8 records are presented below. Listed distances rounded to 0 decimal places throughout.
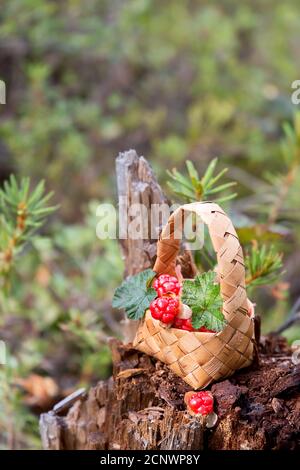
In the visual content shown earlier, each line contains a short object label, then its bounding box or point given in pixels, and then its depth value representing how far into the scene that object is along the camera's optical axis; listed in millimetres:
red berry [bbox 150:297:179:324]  874
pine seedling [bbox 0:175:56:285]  981
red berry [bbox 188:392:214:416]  867
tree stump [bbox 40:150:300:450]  866
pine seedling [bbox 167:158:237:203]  936
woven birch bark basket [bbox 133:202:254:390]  856
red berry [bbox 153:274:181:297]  886
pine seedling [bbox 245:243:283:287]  960
